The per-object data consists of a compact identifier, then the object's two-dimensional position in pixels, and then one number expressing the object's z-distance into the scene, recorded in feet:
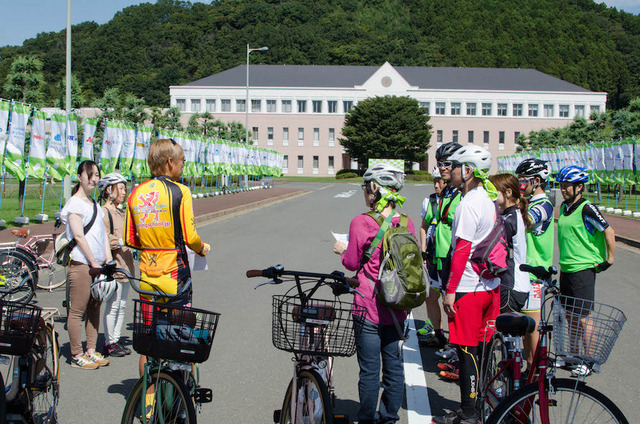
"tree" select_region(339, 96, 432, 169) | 289.33
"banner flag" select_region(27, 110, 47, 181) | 54.19
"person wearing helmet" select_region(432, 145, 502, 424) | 13.47
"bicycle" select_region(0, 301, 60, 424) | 11.11
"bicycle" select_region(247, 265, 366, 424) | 10.68
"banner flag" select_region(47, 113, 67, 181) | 56.54
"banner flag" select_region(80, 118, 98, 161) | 59.41
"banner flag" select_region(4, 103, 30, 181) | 49.93
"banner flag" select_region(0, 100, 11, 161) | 48.75
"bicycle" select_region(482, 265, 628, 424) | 9.39
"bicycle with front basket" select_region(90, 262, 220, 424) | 10.73
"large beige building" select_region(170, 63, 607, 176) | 314.14
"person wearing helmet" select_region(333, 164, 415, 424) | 12.46
